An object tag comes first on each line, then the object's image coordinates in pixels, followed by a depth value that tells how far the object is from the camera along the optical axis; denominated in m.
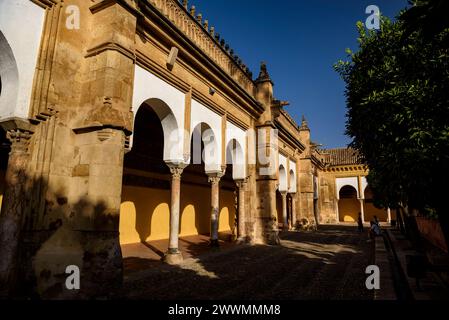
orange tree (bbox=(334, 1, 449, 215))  5.79
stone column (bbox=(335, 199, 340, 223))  33.06
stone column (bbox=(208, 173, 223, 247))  10.53
